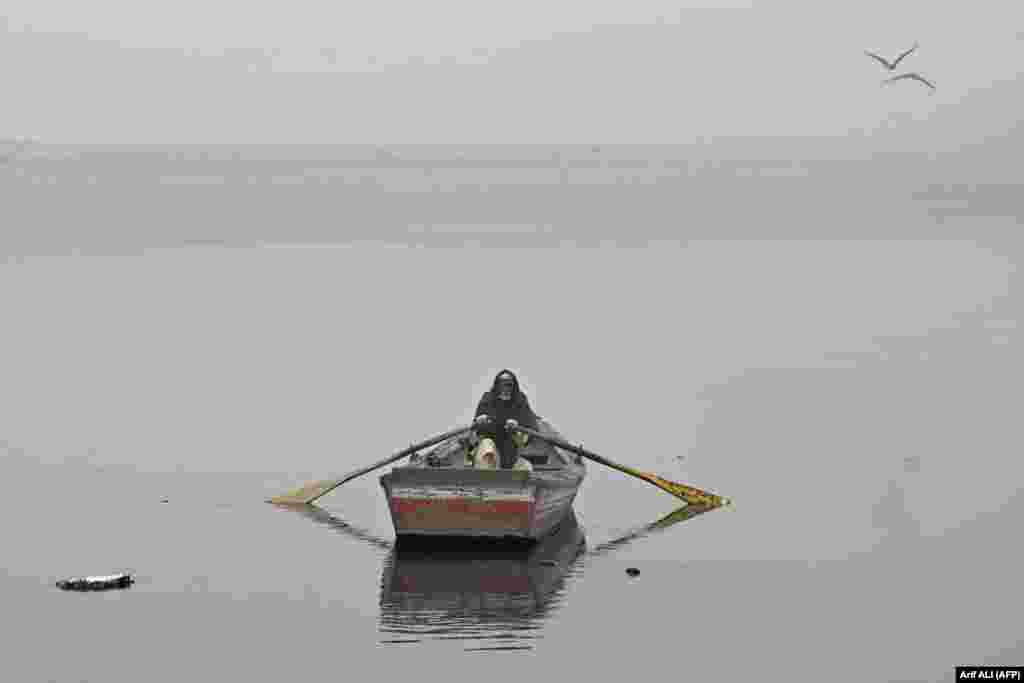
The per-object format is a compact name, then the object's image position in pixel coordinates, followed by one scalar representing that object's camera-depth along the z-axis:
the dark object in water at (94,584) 31.77
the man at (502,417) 35.84
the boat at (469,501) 33.03
